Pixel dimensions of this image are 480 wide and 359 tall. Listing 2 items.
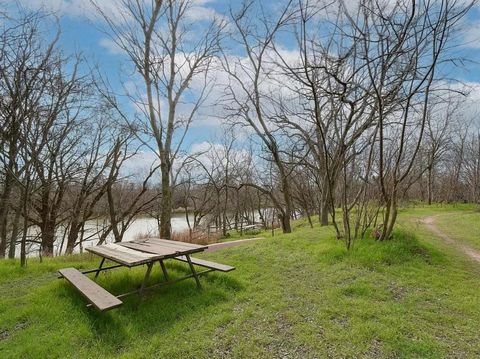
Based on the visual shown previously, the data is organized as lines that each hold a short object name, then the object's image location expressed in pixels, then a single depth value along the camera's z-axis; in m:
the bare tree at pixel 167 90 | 8.09
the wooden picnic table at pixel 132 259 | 2.93
